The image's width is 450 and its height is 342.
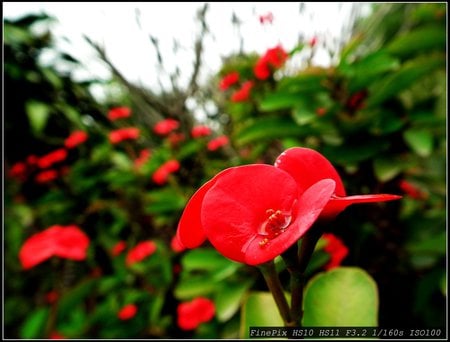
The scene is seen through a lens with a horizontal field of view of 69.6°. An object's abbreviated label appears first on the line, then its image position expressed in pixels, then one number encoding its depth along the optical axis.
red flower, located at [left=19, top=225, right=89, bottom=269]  0.16
